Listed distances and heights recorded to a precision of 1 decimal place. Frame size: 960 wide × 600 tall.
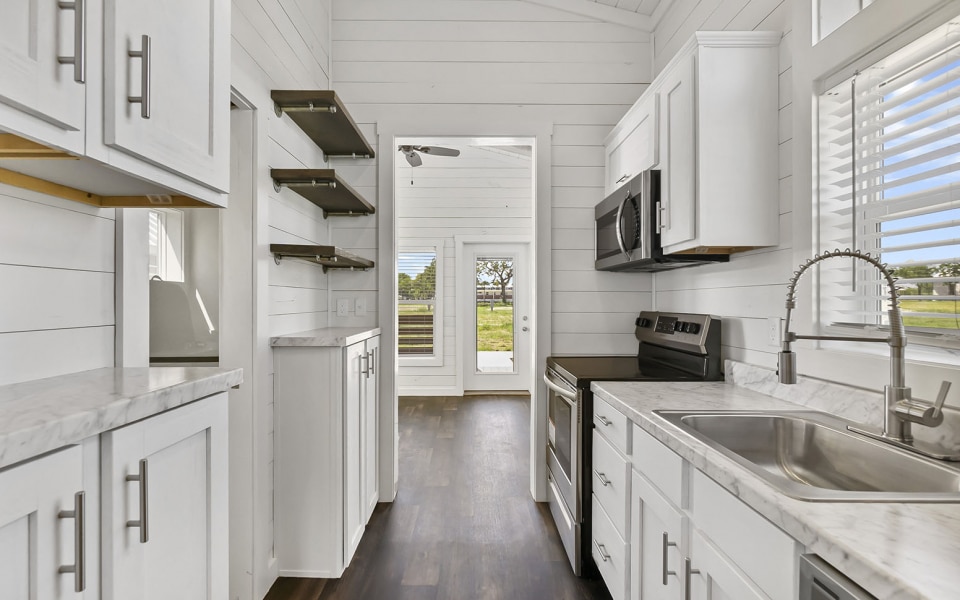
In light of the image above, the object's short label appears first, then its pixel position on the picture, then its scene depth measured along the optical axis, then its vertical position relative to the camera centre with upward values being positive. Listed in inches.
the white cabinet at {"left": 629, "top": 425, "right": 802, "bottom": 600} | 35.1 -21.5
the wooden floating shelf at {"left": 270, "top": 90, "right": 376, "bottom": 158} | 84.5 +35.4
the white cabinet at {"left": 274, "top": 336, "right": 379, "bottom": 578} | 84.6 -27.5
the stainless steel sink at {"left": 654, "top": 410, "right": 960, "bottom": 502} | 37.3 -15.2
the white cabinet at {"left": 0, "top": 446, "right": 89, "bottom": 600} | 24.5 -12.5
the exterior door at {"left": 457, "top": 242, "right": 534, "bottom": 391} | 247.4 -7.5
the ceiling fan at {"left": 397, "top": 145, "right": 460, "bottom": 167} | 170.4 +54.0
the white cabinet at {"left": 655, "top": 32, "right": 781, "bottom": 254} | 71.9 +24.2
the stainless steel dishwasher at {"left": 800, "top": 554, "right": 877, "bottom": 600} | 27.2 -16.5
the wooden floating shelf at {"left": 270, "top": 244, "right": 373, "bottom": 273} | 82.7 +8.4
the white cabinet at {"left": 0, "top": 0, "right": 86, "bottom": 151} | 25.8 +13.2
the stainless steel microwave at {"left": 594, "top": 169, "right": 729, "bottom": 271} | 84.9 +13.5
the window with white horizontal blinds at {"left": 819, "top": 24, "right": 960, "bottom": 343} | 47.6 +13.2
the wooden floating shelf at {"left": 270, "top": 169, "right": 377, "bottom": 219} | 84.2 +21.4
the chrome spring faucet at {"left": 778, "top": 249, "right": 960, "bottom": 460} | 43.5 -9.3
